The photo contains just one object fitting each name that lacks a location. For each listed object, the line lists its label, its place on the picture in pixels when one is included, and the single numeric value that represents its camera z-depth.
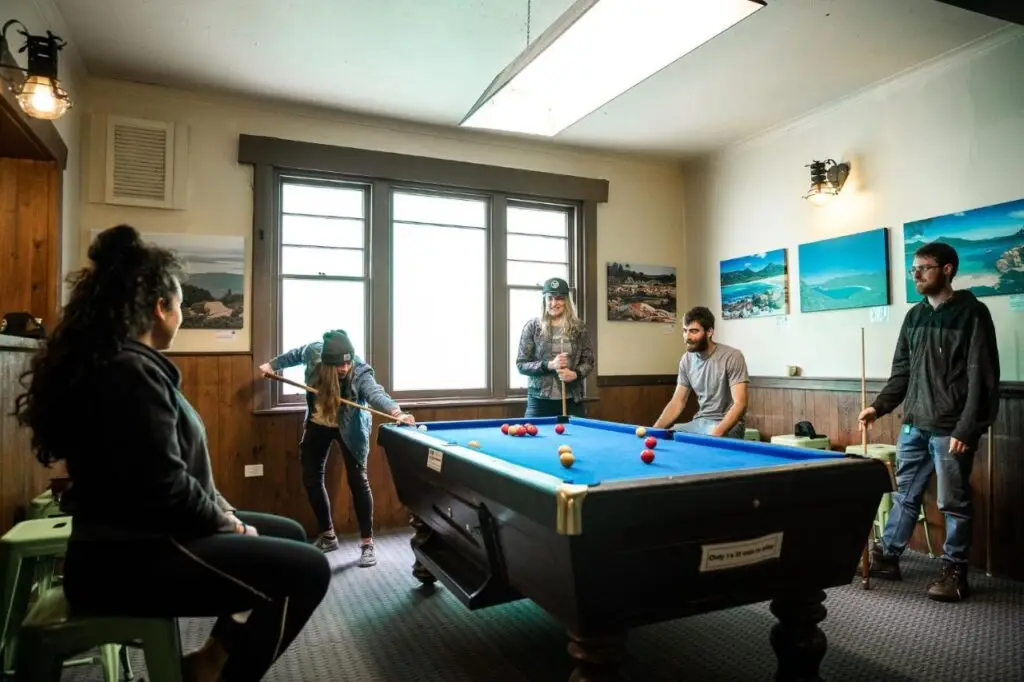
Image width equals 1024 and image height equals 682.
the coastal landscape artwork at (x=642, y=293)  5.07
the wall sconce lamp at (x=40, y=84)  2.36
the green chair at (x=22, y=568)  1.90
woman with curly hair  1.41
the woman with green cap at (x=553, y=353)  4.08
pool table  1.56
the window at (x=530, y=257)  4.80
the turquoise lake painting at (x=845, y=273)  3.78
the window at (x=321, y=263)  4.15
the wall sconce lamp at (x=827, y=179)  3.98
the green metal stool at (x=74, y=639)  1.41
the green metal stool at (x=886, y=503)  3.40
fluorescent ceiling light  2.08
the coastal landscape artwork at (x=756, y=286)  4.46
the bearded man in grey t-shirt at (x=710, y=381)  3.38
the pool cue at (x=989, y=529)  3.20
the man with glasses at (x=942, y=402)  2.85
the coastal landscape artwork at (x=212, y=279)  3.78
